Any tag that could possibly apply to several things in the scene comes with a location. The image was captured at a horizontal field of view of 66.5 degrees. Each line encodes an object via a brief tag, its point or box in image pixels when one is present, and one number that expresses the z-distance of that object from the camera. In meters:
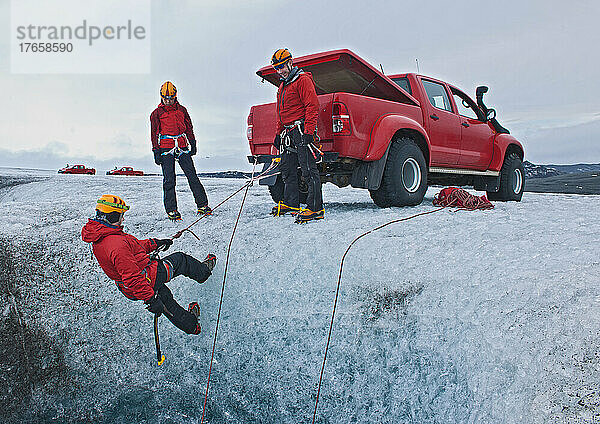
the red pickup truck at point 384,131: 5.44
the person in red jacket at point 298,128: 5.15
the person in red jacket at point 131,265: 3.91
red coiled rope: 6.53
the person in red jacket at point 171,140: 6.36
